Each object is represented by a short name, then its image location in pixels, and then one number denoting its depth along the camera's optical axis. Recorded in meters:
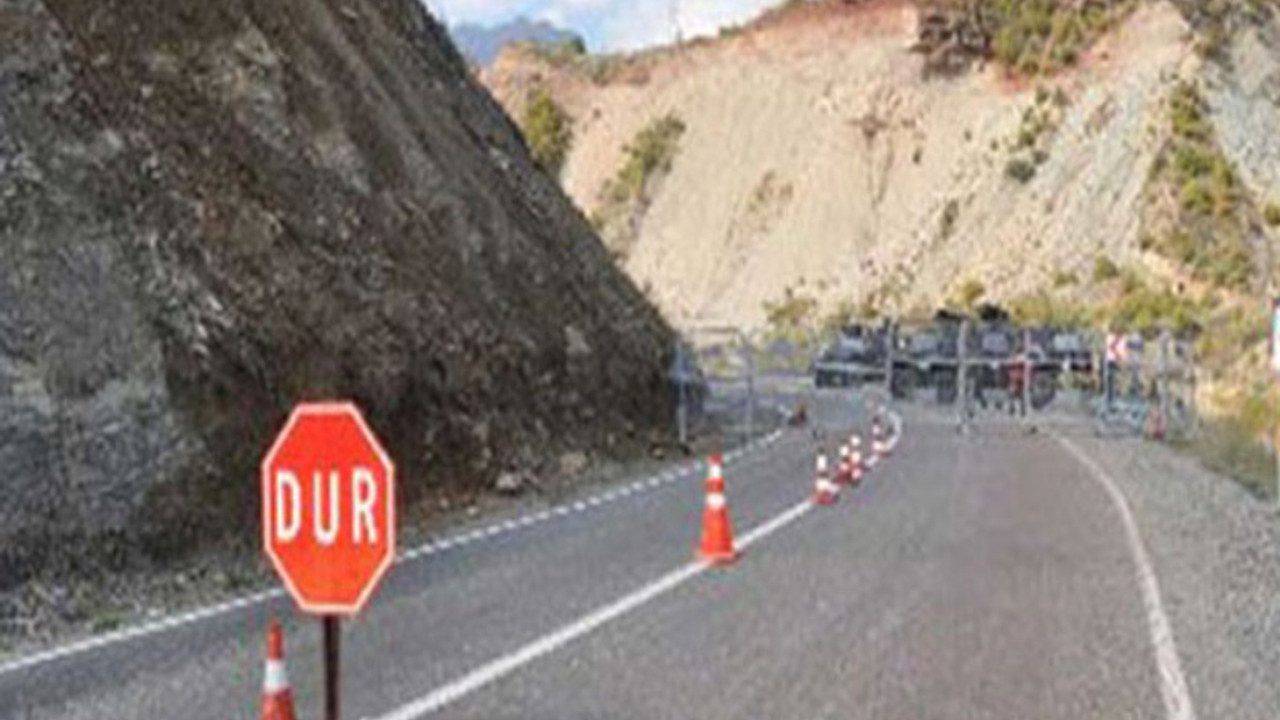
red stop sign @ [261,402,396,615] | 7.91
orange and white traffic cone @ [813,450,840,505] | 22.14
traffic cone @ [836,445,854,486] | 24.92
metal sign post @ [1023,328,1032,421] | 44.25
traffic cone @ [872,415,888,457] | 30.81
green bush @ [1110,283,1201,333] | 60.47
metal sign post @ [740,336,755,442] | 37.72
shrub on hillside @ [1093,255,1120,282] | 67.38
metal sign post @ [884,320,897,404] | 50.31
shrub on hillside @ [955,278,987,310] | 71.94
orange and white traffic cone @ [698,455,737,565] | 16.61
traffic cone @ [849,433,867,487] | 25.42
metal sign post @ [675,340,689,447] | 34.16
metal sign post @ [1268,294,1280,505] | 24.19
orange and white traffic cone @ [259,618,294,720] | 7.98
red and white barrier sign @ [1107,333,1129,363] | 40.91
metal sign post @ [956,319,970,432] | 40.44
